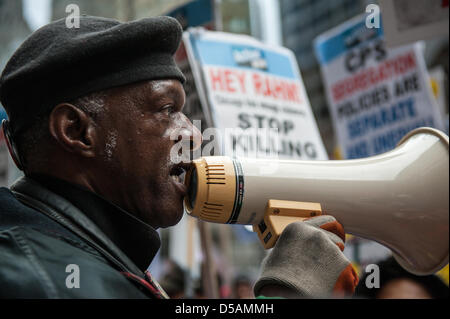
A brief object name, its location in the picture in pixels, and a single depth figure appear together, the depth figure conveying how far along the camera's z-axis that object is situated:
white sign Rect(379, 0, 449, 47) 2.71
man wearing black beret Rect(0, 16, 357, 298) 1.60
